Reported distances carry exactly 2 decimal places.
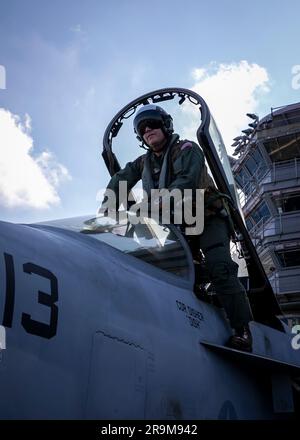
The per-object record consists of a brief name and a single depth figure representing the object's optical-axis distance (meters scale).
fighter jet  2.35
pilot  4.69
